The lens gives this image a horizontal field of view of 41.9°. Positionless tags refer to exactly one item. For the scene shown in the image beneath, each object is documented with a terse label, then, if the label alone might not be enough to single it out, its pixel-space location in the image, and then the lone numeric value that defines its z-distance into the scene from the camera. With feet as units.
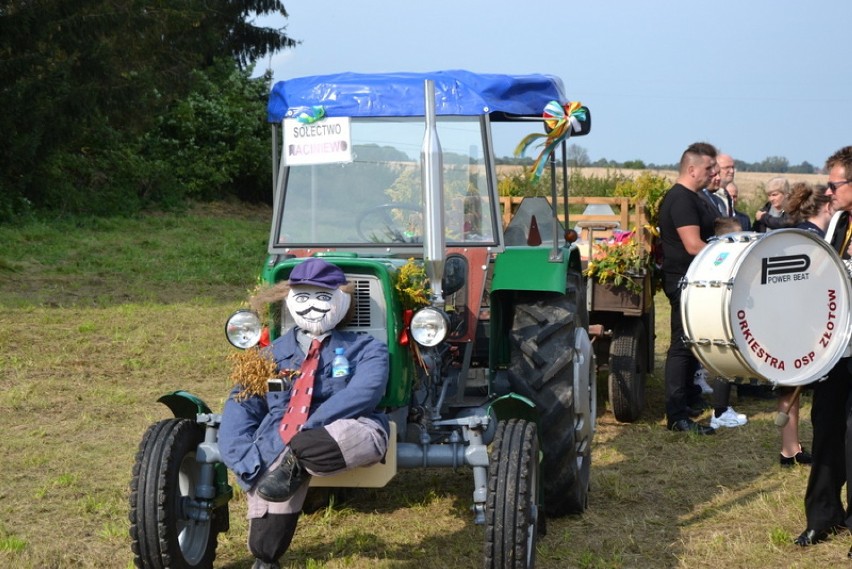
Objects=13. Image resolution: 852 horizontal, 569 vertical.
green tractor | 15.39
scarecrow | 13.70
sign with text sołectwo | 16.58
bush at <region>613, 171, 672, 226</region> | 27.40
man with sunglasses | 16.78
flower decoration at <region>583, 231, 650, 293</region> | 25.64
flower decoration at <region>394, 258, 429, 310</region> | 15.72
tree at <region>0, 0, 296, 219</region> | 57.26
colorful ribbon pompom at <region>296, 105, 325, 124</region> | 16.89
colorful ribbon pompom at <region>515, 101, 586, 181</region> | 18.31
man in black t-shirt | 24.03
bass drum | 15.55
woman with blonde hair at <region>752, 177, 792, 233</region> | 28.26
